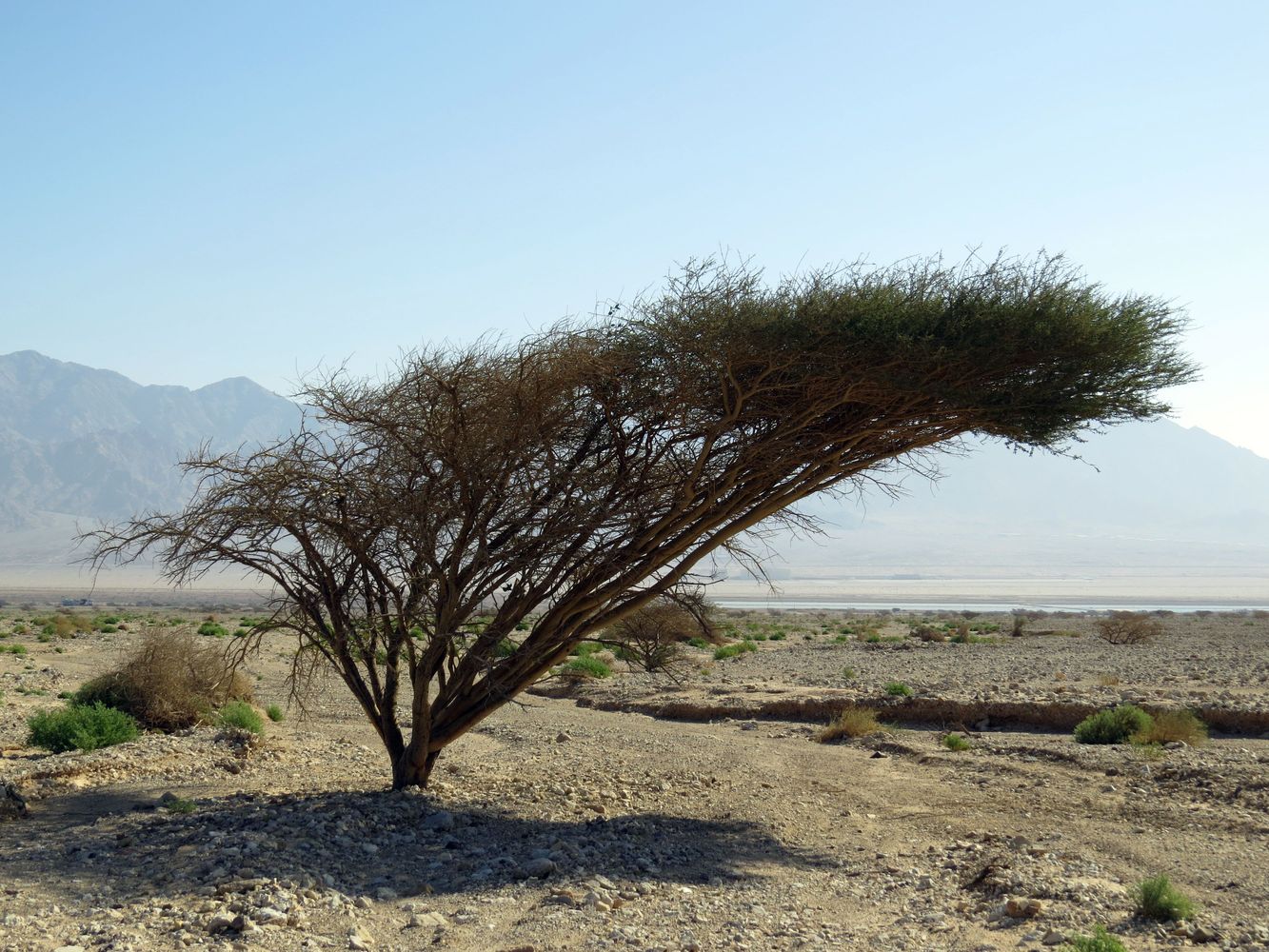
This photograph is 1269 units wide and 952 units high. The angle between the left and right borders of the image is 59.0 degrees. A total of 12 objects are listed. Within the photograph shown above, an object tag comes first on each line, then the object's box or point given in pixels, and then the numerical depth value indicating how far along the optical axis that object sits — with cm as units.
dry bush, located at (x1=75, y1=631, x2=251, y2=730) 1872
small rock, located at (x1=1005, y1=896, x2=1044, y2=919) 866
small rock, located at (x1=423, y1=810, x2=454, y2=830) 1162
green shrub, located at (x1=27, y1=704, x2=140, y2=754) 1603
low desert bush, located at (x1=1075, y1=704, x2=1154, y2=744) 1781
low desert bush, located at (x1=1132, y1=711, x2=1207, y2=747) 1722
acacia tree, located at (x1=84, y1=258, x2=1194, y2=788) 1158
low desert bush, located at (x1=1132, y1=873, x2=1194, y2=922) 830
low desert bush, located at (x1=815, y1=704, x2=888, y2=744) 1988
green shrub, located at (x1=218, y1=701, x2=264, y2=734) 1769
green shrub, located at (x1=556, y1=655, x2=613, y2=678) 3070
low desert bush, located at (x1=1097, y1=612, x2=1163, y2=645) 4256
